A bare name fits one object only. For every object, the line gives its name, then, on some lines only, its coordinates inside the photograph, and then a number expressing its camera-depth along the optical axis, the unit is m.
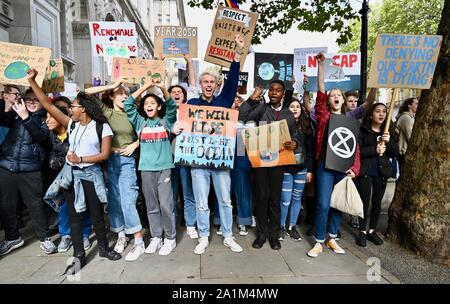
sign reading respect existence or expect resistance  4.75
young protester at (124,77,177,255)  3.68
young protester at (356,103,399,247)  3.97
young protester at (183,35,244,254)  3.79
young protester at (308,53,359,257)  3.78
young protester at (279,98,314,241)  4.14
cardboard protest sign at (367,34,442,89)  3.61
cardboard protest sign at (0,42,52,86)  3.84
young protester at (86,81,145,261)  3.75
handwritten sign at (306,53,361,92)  6.48
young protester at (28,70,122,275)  3.36
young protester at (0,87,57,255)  3.75
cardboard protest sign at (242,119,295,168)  3.85
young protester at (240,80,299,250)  3.88
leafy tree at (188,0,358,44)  9.10
